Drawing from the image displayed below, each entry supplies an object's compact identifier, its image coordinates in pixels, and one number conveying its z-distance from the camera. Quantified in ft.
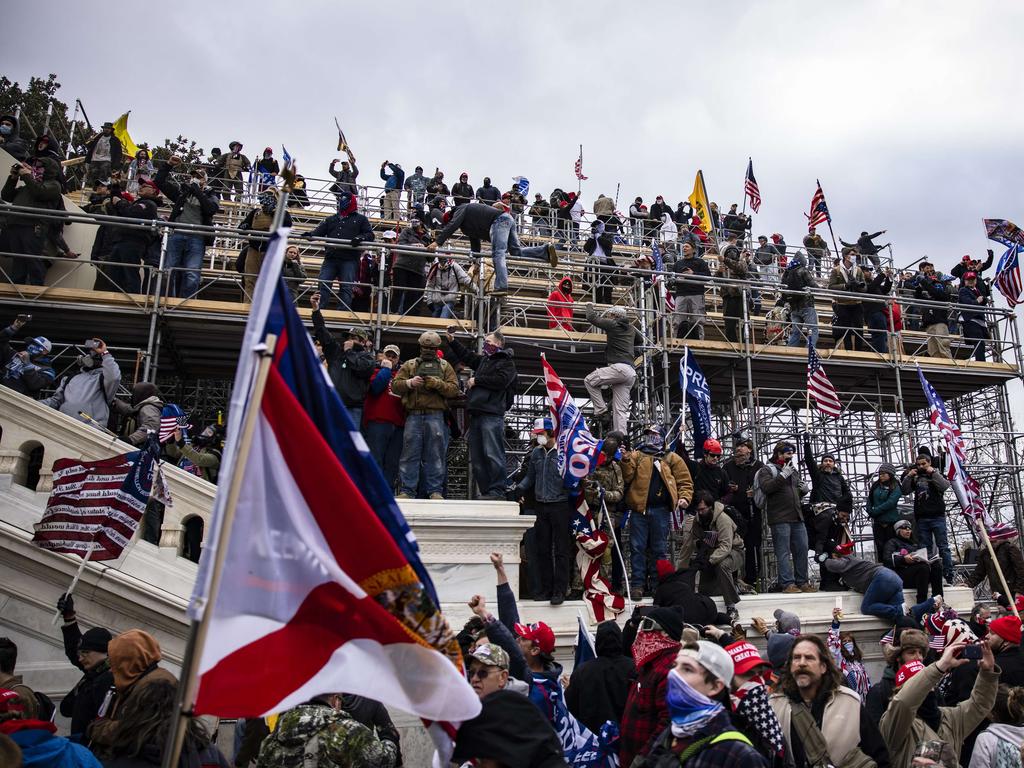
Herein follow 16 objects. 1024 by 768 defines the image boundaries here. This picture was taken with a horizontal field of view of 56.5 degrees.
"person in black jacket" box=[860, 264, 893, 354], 62.08
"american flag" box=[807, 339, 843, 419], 49.80
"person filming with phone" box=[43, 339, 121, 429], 35.99
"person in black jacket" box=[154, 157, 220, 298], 48.49
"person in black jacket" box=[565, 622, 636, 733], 20.38
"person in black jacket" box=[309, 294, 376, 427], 35.76
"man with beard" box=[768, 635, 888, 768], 16.34
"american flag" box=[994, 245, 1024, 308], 65.00
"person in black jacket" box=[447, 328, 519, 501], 35.50
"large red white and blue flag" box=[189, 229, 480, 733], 11.05
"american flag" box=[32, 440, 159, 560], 25.96
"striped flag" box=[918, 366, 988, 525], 37.42
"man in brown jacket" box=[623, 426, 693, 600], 37.01
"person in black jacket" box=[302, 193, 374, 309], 48.60
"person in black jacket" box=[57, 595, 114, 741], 17.93
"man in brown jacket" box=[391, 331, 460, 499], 35.17
